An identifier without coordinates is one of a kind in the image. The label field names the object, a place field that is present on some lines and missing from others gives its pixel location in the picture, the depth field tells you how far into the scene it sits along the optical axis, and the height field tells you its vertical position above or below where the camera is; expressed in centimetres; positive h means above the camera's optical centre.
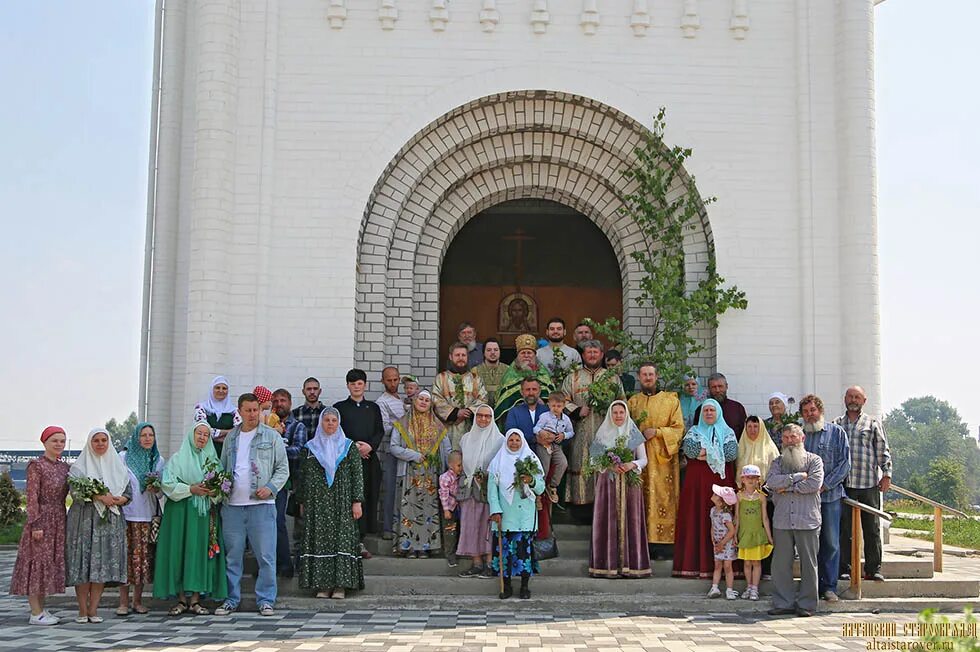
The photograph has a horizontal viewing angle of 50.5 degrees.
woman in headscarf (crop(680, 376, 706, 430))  940 +29
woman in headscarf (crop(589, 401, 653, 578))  867 -65
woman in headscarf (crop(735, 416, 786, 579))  874 -12
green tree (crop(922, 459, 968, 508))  3462 -166
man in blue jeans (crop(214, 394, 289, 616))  816 -55
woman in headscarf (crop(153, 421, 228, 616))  805 -86
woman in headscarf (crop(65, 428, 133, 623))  782 -81
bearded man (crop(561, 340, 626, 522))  923 +15
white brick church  1028 +279
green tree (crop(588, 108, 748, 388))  1022 +159
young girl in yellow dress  842 -77
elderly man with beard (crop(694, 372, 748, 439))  934 +24
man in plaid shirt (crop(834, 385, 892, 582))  873 -31
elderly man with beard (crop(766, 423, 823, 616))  816 -68
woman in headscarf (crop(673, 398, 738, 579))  870 -42
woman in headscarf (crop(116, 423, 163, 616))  811 -66
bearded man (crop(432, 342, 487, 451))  926 +31
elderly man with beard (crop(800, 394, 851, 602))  845 -35
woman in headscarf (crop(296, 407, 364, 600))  830 -66
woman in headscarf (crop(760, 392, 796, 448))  923 +16
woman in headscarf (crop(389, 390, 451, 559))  891 -37
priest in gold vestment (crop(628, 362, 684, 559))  899 -30
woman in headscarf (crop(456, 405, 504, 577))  869 -54
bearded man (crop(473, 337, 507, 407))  979 +58
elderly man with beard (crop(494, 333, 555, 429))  946 +47
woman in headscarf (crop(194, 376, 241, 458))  895 +13
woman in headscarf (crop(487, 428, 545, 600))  831 -65
